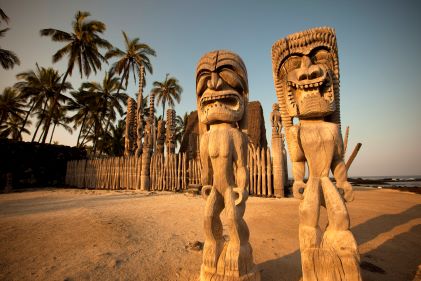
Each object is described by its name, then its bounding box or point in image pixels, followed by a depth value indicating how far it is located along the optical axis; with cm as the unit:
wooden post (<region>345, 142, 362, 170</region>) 804
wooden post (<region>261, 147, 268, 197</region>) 848
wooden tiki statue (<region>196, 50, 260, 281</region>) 224
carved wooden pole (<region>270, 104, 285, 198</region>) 817
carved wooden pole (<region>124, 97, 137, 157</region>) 1387
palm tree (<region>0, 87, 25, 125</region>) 2382
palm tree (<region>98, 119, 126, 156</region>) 2611
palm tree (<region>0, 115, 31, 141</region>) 2740
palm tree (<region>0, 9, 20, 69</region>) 1611
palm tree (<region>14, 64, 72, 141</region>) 2114
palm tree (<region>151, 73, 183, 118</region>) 2938
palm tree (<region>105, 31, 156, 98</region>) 2117
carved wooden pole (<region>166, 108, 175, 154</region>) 1349
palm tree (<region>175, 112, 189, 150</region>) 3098
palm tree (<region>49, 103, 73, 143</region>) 2395
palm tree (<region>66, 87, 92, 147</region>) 2275
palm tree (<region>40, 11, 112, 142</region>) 1850
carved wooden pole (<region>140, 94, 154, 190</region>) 1109
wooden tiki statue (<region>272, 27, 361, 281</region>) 204
